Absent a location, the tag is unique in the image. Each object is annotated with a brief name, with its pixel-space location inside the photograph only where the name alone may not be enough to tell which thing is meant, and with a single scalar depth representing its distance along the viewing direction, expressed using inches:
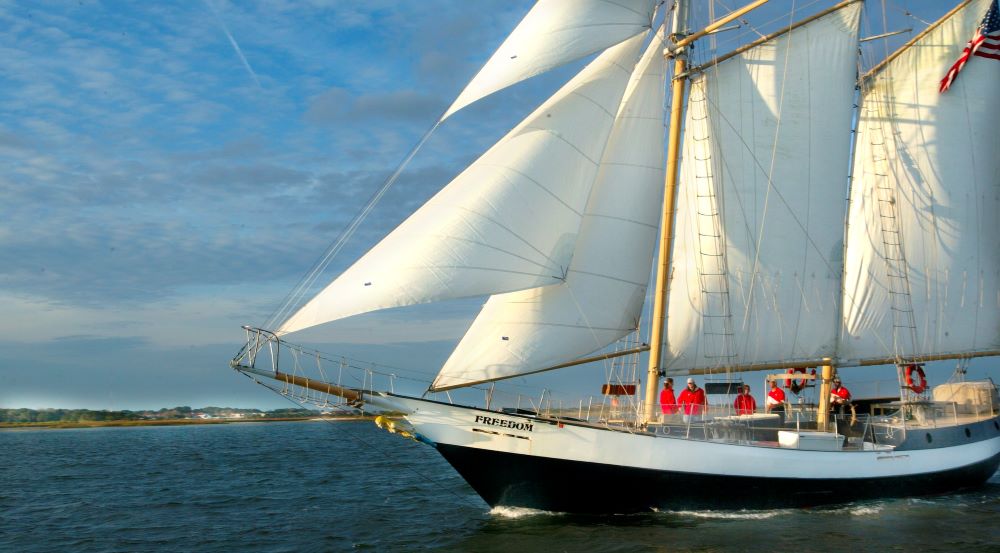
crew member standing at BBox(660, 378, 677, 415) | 892.0
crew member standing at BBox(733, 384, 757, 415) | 946.7
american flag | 1184.2
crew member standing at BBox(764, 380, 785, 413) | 1018.7
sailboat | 802.8
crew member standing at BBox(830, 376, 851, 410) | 1039.6
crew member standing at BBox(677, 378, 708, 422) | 888.9
